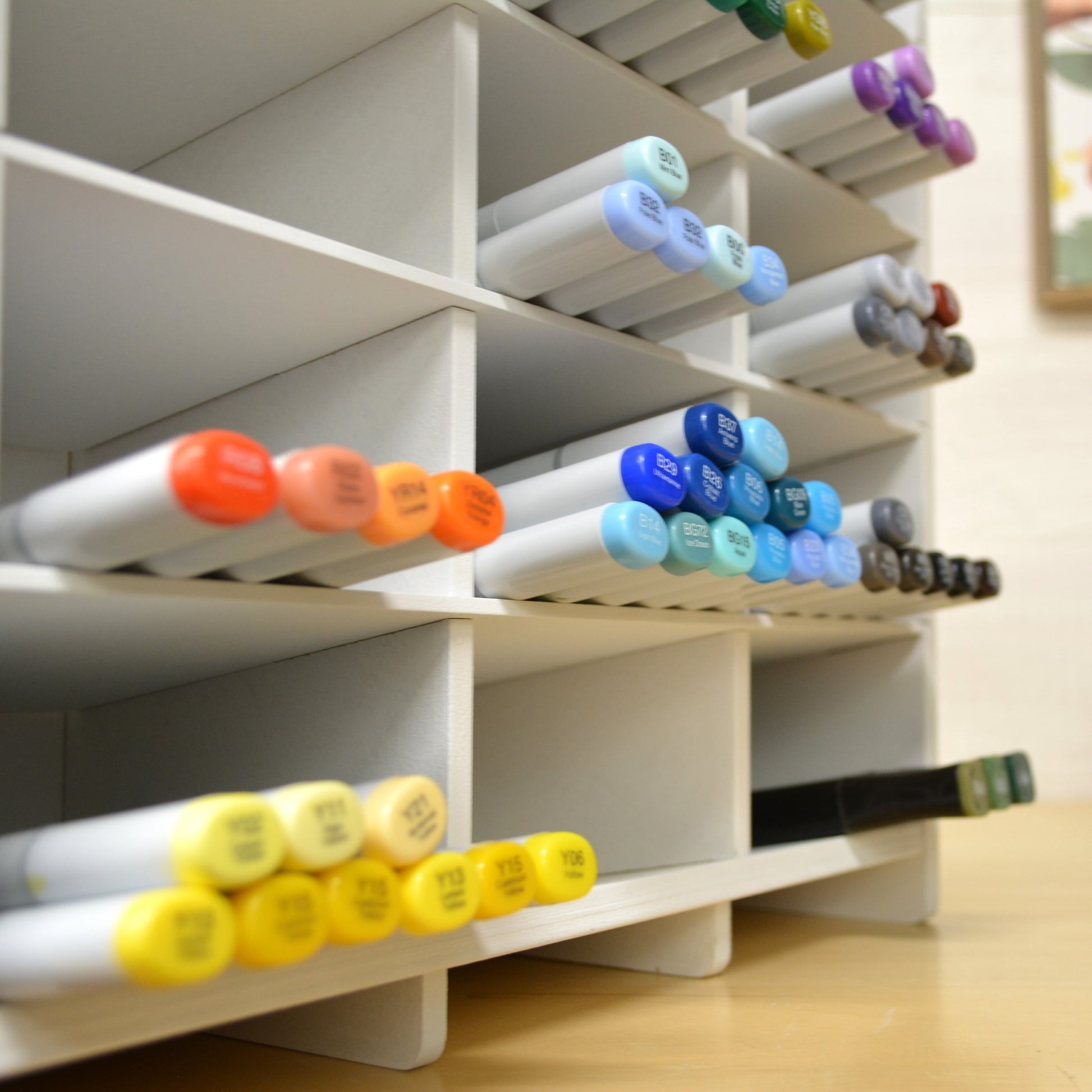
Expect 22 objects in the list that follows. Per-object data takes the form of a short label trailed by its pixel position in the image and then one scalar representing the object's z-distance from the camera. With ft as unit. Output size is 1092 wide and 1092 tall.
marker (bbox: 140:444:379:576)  0.79
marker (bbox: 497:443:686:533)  1.03
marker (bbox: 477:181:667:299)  1.01
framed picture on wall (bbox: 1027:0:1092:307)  2.54
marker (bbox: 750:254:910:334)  1.35
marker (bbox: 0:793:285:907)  0.75
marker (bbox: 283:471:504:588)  0.89
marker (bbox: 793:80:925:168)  1.38
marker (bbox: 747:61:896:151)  1.34
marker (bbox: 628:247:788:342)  1.16
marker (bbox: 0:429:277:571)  0.76
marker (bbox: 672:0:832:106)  1.19
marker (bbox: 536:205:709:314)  1.05
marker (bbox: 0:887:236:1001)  0.72
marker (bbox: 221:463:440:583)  0.84
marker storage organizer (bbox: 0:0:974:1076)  0.90
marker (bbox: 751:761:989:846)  1.34
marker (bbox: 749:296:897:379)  1.32
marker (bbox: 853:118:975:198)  1.47
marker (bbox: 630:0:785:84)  1.14
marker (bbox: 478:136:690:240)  1.05
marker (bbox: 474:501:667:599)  0.99
